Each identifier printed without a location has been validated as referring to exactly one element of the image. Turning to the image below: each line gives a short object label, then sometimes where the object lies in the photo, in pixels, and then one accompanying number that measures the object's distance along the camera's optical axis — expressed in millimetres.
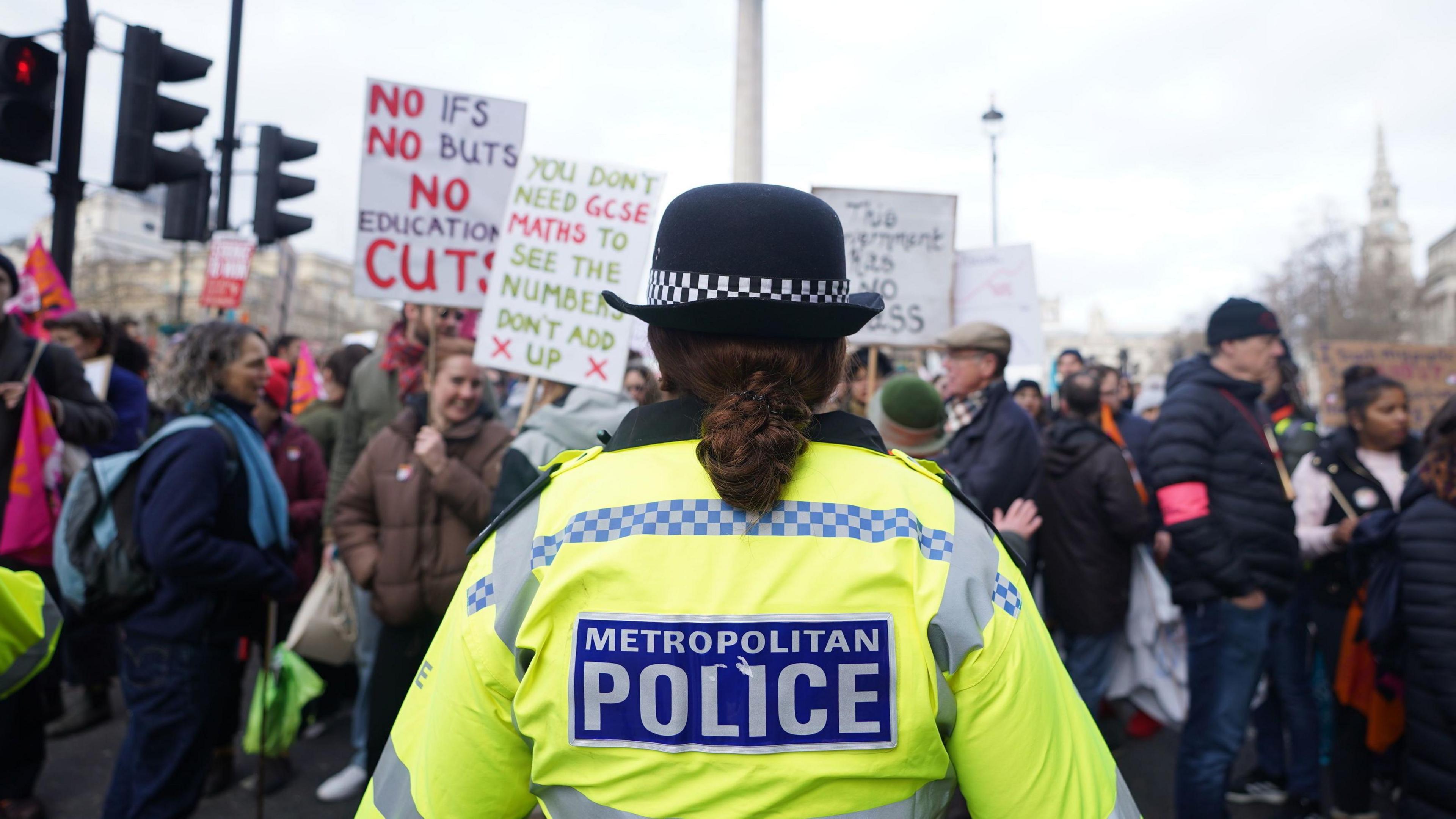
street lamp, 18141
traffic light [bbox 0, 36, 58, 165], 5246
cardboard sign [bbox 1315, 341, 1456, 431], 5820
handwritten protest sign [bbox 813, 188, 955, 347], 5754
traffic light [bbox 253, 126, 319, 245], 8430
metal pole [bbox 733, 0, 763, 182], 7883
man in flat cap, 3670
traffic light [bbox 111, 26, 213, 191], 6203
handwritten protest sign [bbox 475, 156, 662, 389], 4375
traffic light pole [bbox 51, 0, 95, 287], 5715
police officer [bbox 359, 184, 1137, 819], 1161
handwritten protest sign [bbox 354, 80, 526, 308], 4539
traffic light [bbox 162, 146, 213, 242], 8570
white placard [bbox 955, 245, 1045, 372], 6367
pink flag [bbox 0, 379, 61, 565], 3834
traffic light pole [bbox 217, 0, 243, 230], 9195
